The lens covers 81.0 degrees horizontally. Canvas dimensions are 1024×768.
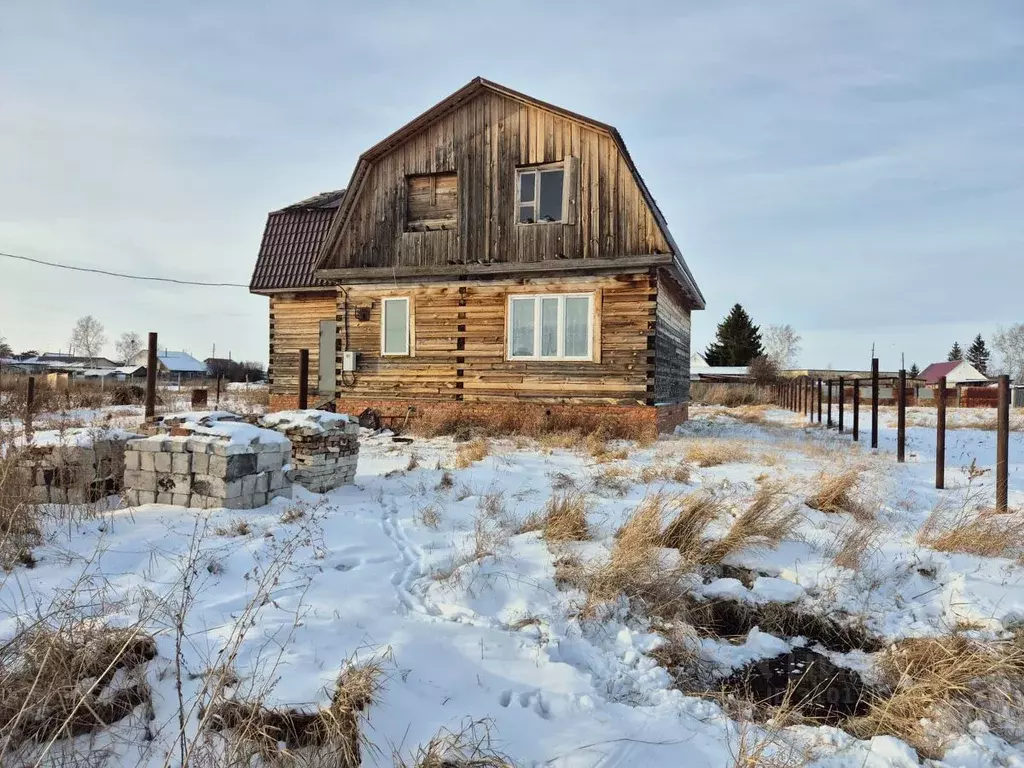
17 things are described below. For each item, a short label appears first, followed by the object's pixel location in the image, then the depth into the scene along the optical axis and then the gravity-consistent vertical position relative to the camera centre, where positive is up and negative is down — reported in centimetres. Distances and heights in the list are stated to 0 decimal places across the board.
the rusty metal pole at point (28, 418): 711 -69
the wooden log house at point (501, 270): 1239 +236
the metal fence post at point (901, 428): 939 -67
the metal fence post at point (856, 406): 1212 -45
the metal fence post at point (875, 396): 1039 -19
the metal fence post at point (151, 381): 912 -14
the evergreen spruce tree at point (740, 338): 5584 +415
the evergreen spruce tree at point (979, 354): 8302 +457
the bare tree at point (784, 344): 8869 +582
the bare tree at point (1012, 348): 8162 +535
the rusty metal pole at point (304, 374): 989 +0
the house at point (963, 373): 5805 +129
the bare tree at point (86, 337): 10738 +604
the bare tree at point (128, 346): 11550 +502
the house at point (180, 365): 7962 +108
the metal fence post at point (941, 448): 759 -79
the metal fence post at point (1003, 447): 621 -64
